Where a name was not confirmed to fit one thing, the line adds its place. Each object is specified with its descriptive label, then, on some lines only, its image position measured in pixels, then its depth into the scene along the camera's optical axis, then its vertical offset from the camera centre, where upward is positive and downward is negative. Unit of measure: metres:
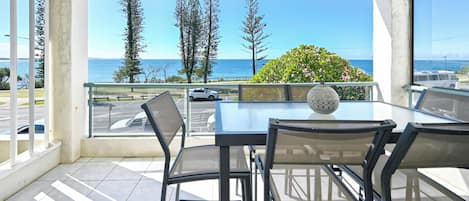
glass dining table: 1.59 -0.12
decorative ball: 2.16 -0.02
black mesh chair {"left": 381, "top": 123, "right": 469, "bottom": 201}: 1.28 -0.21
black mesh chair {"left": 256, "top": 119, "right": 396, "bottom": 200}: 1.39 -0.20
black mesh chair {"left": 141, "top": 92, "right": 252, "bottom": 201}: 1.92 -0.41
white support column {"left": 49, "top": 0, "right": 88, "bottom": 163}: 3.68 +0.28
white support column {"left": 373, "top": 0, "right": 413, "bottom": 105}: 3.86 +0.57
